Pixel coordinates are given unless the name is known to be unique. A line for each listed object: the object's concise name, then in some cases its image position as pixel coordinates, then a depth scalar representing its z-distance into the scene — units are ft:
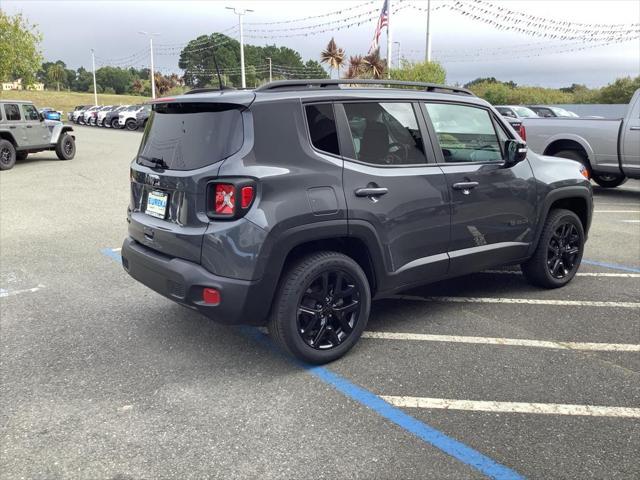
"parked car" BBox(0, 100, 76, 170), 49.24
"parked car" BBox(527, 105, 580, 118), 68.00
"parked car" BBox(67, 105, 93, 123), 155.33
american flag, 99.40
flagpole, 99.49
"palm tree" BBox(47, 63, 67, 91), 435.12
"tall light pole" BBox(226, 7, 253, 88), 136.94
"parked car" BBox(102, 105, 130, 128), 128.77
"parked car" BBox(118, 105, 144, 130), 123.85
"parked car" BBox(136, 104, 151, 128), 121.74
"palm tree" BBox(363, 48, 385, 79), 116.82
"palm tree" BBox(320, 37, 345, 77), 201.87
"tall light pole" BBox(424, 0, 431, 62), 101.71
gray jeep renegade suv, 10.94
